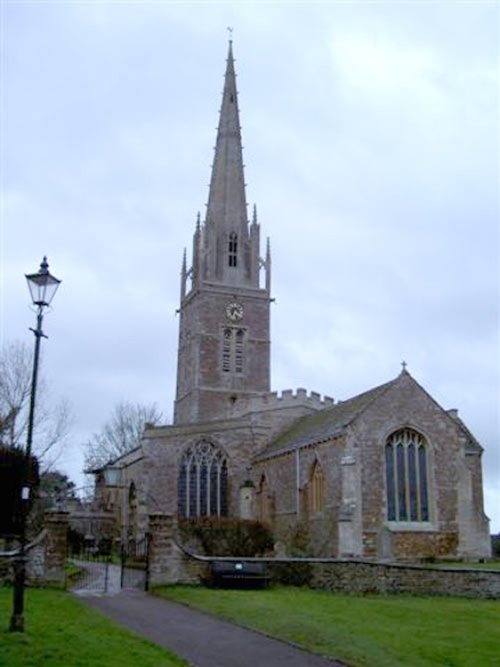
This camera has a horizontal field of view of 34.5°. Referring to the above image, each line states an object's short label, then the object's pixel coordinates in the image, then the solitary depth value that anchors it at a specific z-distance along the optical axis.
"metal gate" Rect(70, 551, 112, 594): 21.37
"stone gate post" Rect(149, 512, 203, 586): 21.20
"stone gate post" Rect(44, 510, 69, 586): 20.23
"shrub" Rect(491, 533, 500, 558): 41.80
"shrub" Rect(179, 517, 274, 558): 27.92
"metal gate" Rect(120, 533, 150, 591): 21.83
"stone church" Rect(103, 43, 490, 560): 30.89
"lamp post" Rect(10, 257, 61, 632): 11.89
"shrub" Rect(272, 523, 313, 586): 22.97
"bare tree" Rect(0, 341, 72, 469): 31.62
